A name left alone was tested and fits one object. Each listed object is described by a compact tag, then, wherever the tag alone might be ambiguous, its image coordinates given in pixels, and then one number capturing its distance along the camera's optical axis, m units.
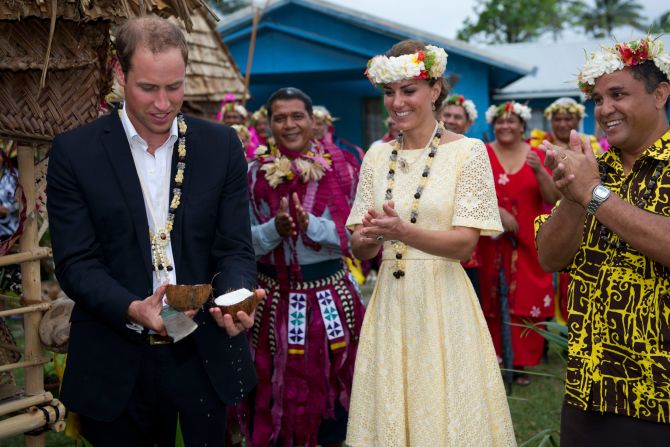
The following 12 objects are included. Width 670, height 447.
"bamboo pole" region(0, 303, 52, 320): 3.48
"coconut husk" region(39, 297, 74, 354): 3.63
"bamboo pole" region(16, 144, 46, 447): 3.72
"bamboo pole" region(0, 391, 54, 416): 3.54
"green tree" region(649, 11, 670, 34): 38.16
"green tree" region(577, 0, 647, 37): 49.00
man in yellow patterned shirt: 2.62
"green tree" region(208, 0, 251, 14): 42.75
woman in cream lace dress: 3.32
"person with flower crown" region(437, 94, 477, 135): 7.21
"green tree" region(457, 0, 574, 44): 43.62
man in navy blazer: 2.71
